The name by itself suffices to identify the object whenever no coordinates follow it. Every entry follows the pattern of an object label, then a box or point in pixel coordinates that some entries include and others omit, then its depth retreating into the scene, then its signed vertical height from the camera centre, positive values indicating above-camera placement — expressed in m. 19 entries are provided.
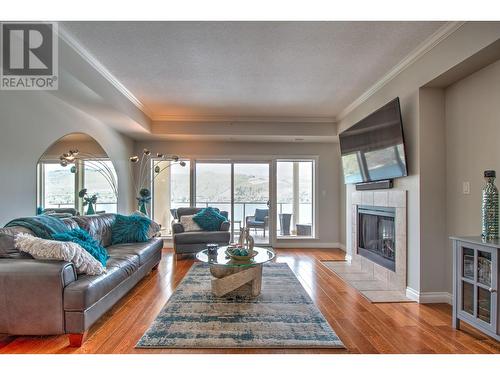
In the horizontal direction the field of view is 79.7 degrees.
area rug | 2.22 -1.14
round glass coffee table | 3.03 -0.89
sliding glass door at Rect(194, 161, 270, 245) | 6.46 -0.03
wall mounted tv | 3.36 +0.54
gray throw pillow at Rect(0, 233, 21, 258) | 2.38 -0.47
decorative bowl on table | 3.08 -0.68
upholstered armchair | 5.11 -0.87
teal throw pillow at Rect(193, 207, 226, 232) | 5.40 -0.57
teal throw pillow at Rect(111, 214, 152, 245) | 4.11 -0.57
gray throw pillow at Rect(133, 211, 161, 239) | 4.42 -0.63
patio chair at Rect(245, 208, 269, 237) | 6.46 -0.68
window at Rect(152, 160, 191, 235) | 6.45 -0.03
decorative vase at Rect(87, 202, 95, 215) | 4.34 -0.31
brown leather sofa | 2.14 -0.80
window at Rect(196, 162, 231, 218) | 6.46 +0.05
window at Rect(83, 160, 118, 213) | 4.31 +0.08
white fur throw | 2.30 -0.48
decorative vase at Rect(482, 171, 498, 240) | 2.37 -0.16
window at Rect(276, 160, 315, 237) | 6.52 -0.21
